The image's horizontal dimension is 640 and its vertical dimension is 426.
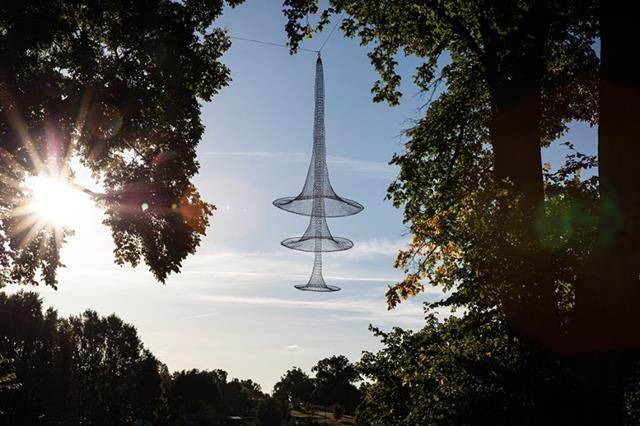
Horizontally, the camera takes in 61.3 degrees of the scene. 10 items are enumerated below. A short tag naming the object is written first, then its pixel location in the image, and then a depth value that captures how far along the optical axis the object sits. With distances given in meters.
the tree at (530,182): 7.89
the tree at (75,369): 54.12
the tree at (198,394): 120.06
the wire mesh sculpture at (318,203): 23.73
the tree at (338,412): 113.95
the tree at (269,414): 97.00
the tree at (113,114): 13.04
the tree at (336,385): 143.00
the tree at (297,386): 169.38
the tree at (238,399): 139.75
